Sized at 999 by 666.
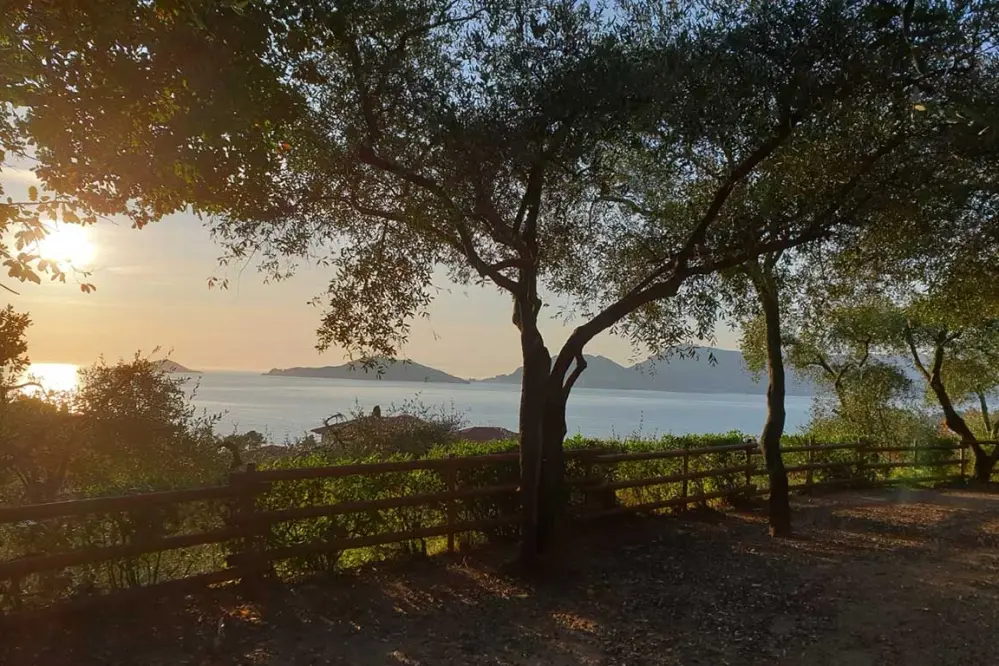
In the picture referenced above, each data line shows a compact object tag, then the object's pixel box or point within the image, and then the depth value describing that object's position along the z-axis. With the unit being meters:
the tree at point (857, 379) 23.92
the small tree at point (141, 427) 13.12
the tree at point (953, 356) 20.09
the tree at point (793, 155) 7.36
